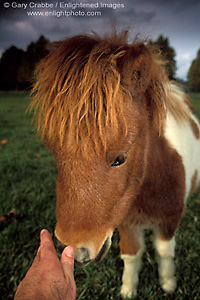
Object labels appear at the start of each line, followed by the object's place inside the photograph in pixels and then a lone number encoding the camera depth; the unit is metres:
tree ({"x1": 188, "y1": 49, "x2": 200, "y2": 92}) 35.97
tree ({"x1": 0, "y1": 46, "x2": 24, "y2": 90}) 34.67
